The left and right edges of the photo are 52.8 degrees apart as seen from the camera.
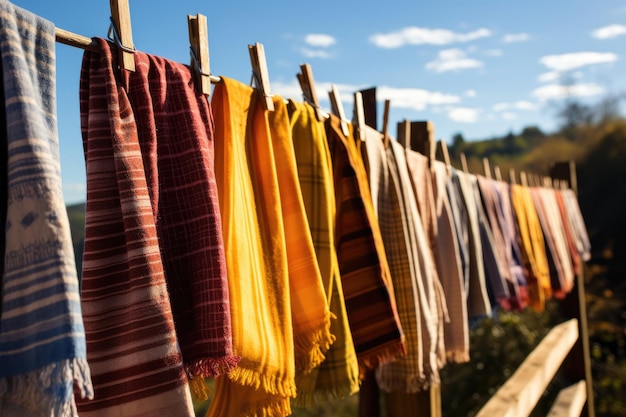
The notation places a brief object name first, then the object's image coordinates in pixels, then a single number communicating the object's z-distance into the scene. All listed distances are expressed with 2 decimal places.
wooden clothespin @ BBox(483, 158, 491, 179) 2.79
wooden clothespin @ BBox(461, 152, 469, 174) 2.32
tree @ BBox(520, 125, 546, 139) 25.47
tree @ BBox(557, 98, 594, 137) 18.98
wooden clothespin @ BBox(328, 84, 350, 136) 1.40
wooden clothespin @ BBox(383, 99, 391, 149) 1.62
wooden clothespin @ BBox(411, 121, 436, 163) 1.96
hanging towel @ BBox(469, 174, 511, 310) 2.31
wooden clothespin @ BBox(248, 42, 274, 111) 1.15
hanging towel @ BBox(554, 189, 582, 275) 4.19
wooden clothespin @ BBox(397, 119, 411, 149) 1.83
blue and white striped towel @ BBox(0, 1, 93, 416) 0.67
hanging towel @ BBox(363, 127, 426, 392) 1.49
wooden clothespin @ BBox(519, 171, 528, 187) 3.52
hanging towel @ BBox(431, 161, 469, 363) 1.79
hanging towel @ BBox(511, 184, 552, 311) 2.97
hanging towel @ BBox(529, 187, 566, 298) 3.38
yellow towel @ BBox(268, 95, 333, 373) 1.12
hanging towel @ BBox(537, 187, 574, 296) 3.51
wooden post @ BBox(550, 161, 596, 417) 4.16
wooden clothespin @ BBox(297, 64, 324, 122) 1.32
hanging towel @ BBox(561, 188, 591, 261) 4.57
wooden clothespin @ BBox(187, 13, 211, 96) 0.99
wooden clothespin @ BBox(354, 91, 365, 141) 1.47
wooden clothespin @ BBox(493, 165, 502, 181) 2.86
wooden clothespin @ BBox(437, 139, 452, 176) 2.10
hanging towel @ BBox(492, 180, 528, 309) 2.66
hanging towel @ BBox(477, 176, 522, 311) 2.52
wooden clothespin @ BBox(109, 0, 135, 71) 0.86
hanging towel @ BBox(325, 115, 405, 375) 1.32
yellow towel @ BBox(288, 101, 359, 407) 1.21
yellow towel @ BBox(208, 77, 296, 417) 0.98
